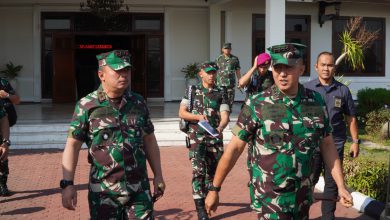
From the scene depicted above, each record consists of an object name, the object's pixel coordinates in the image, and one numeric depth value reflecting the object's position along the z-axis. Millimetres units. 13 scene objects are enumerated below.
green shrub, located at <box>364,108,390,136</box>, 12334
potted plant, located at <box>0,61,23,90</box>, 16984
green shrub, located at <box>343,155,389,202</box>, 6773
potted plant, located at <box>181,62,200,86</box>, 17594
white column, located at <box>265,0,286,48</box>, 13375
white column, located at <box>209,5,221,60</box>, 17672
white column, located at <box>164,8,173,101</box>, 17938
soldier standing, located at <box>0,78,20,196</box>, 6105
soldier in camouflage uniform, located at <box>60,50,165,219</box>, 3670
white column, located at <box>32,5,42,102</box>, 17234
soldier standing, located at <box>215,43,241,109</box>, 11742
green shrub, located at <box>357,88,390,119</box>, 13484
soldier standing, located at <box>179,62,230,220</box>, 5965
